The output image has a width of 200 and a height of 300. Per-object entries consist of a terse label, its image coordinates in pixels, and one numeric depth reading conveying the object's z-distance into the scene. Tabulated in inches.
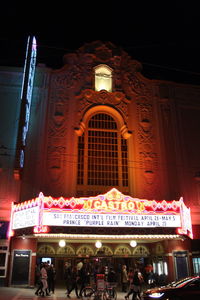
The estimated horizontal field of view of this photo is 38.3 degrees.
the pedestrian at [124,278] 600.1
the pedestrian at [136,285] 462.9
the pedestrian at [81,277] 510.1
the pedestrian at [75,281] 500.2
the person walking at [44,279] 502.6
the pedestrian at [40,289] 504.4
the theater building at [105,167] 550.9
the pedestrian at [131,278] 474.9
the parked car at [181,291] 352.5
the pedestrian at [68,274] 530.5
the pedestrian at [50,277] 540.1
